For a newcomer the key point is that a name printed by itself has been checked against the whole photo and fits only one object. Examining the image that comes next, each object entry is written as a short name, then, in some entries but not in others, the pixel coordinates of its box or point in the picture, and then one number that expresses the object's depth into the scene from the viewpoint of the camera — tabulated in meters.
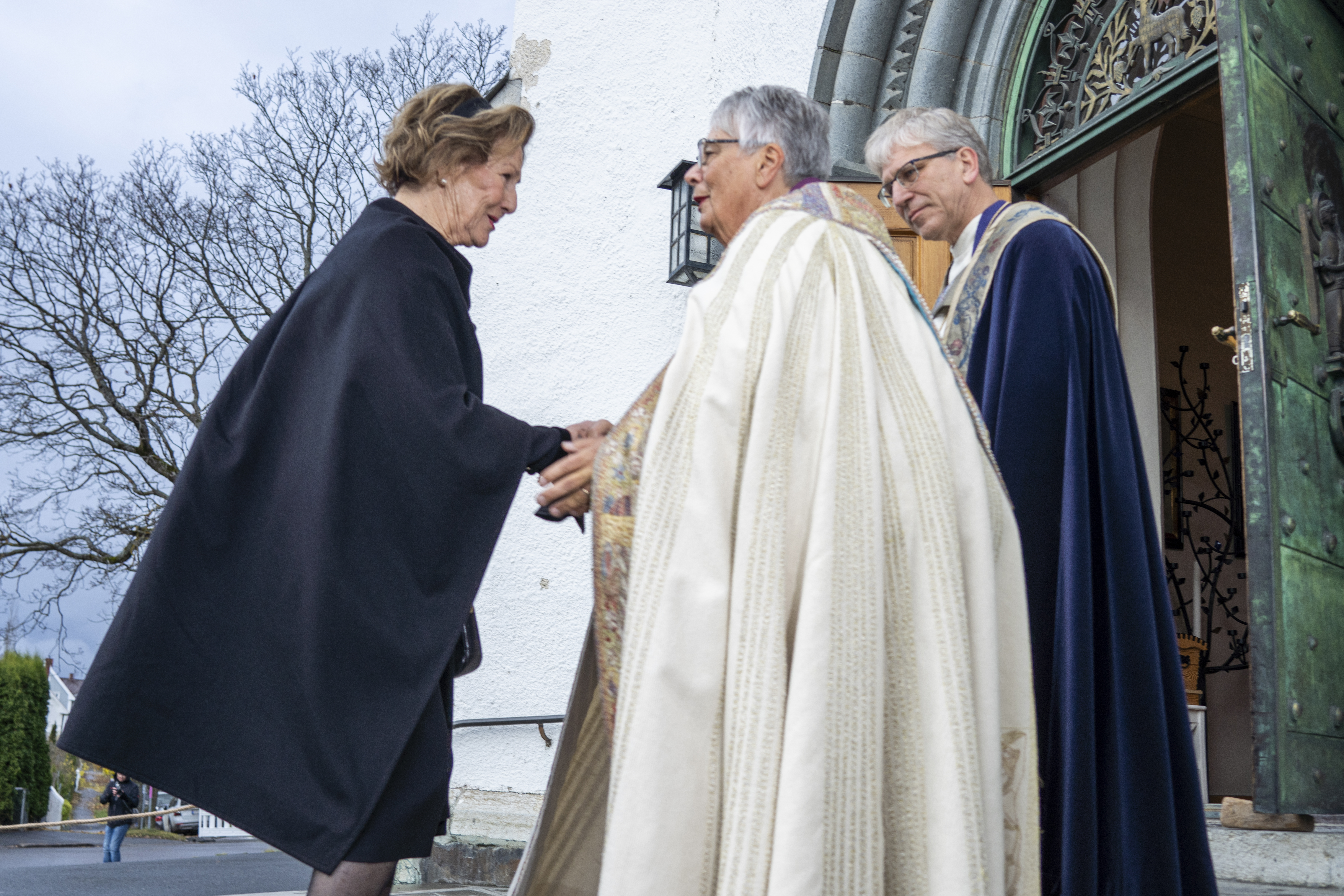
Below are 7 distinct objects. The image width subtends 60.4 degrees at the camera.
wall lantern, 5.25
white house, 54.16
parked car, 26.20
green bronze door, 3.06
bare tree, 15.94
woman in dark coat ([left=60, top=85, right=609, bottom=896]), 1.72
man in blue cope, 2.08
